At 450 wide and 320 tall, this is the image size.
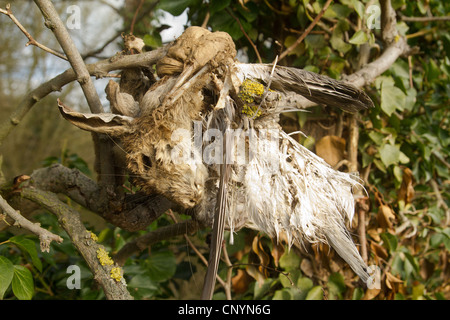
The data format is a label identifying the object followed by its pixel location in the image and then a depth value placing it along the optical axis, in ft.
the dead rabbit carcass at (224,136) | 1.66
